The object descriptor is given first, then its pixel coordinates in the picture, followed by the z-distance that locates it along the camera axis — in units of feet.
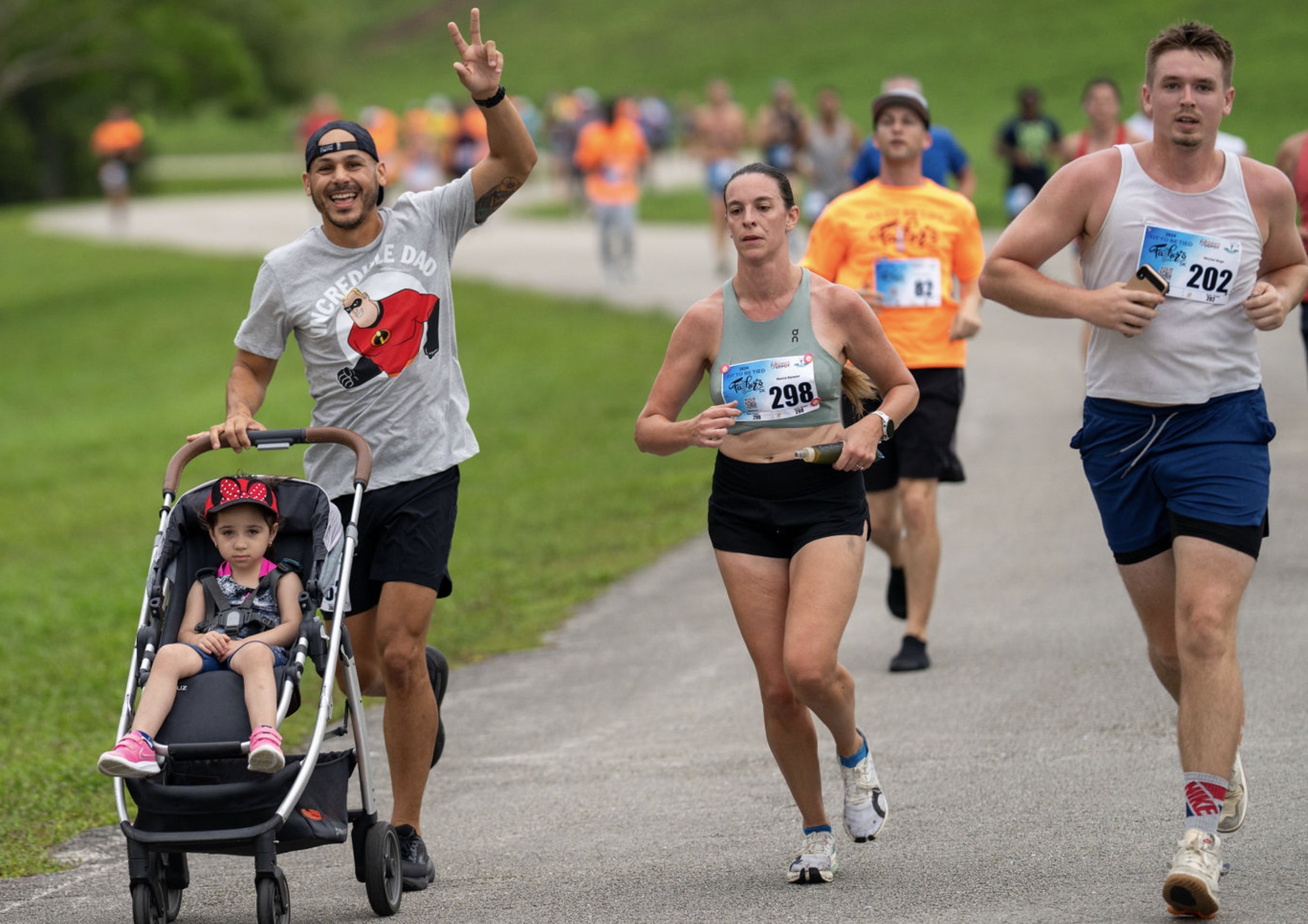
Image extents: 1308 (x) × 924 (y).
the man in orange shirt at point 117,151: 254.68
